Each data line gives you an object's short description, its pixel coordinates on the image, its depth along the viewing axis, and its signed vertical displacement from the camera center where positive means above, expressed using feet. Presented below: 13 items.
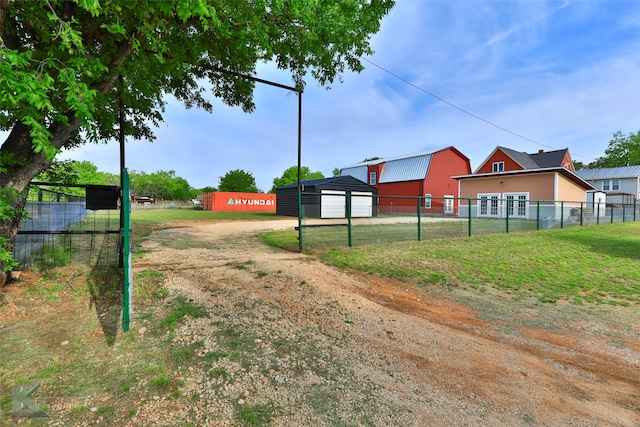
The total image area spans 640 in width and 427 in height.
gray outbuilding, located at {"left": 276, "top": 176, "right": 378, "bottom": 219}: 50.85 +4.70
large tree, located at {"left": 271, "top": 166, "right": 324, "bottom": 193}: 249.75 +28.54
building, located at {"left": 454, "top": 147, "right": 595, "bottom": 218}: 56.34 +6.43
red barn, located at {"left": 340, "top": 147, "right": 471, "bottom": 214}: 99.50 +12.66
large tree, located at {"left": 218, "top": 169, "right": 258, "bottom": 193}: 212.43 +19.14
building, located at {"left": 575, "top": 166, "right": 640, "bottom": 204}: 117.70 +12.53
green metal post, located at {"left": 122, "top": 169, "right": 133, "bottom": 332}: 10.14 -1.67
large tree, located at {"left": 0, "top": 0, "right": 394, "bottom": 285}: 9.01 +7.35
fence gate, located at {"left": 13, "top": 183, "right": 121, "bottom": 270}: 15.08 -1.59
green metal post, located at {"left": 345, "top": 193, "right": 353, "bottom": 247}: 28.76 -1.12
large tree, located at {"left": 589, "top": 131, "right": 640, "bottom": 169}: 178.70 +36.26
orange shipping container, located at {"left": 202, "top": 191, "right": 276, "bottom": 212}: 139.44 +2.67
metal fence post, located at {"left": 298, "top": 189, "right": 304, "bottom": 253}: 25.89 -1.48
